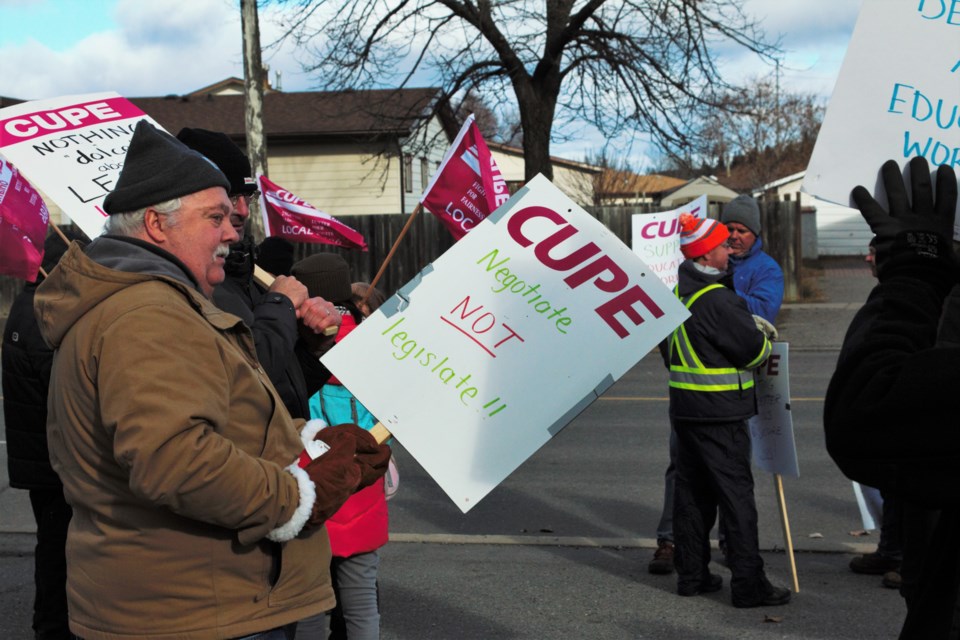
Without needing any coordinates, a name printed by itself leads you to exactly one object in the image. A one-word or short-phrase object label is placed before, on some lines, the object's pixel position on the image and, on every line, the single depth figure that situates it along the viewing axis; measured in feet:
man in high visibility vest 17.02
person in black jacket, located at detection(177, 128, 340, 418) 10.64
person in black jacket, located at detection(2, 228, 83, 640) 13.67
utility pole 53.72
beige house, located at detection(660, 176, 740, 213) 128.89
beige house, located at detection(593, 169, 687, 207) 145.79
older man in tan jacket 7.42
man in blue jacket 20.12
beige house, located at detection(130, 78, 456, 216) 100.47
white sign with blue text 7.11
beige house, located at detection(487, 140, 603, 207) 146.20
